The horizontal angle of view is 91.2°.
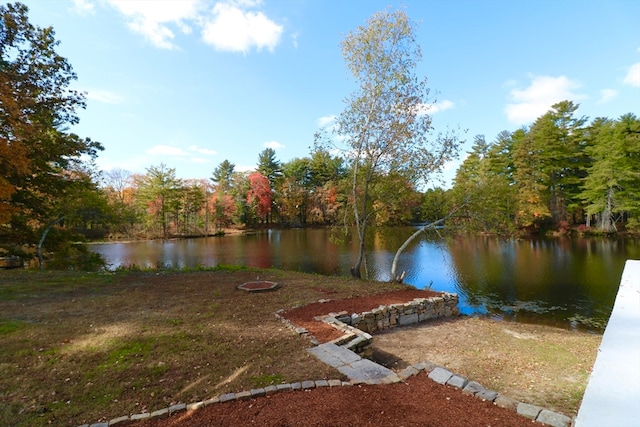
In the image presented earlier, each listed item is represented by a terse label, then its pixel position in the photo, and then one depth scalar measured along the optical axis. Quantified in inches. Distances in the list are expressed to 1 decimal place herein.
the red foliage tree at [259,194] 1705.2
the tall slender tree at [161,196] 1322.6
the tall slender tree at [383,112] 429.7
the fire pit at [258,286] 333.9
